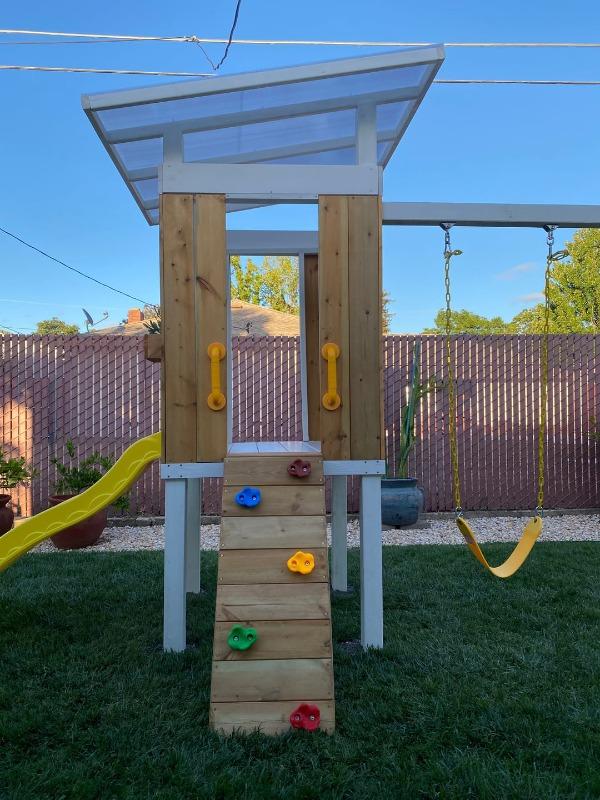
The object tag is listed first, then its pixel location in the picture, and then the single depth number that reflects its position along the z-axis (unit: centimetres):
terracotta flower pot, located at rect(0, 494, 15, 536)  657
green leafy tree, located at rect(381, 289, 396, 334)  3291
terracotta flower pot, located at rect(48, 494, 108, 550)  651
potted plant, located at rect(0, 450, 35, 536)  660
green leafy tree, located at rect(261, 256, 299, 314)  2477
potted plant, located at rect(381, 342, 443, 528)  732
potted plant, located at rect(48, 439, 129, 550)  652
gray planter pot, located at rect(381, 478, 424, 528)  732
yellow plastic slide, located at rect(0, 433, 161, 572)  393
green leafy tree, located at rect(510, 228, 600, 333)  2225
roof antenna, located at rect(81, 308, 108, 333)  2024
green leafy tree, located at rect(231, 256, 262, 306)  2441
